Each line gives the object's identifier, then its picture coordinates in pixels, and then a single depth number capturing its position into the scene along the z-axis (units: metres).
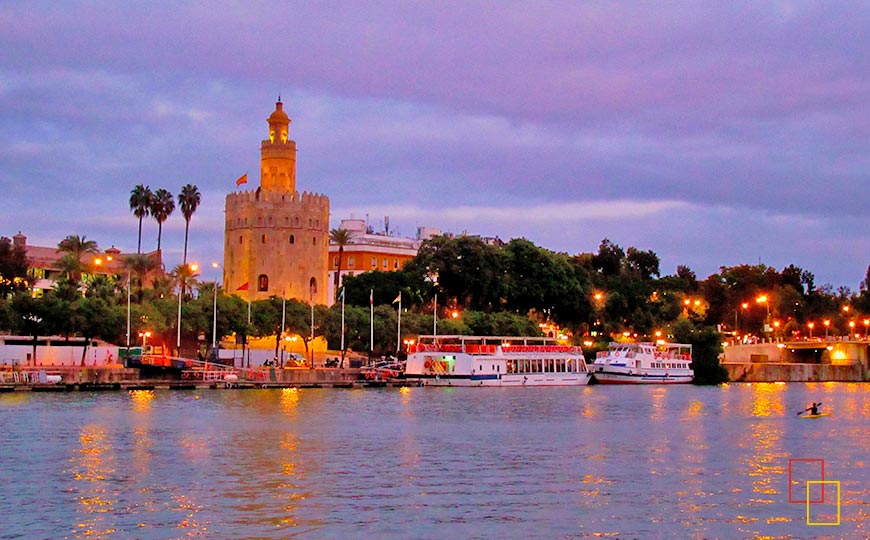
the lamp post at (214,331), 86.78
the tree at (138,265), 103.06
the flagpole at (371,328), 94.83
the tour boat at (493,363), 89.69
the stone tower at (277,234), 111.00
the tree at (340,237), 124.62
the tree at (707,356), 113.38
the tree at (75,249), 94.88
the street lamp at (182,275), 86.69
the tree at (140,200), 113.00
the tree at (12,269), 100.31
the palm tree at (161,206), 113.75
